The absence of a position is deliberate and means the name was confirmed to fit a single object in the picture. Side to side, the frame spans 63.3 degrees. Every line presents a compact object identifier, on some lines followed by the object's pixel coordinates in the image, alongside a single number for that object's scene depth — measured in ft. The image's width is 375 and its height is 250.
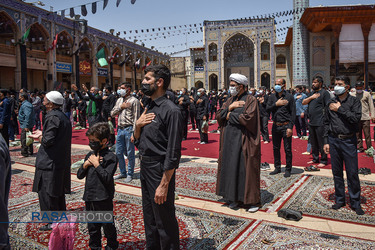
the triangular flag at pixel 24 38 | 54.50
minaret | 61.82
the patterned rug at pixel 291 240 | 8.63
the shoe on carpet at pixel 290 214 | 10.55
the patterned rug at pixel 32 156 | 21.08
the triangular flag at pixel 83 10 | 30.37
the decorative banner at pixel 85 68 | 80.18
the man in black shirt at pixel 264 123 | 27.22
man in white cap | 9.45
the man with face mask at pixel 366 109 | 21.47
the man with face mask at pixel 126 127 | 15.92
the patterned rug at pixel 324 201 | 10.80
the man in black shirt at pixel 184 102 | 25.20
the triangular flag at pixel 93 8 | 29.25
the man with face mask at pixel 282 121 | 16.21
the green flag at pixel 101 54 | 61.44
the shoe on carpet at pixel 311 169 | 17.06
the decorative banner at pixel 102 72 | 87.07
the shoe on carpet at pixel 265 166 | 17.91
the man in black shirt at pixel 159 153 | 6.62
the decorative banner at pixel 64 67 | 71.77
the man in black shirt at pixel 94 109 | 23.34
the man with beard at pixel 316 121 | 17.61
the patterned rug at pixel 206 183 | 13.29
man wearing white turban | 11.58
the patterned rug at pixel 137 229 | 9.01
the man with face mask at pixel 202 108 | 27.86
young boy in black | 8.09
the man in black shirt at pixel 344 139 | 11.14
